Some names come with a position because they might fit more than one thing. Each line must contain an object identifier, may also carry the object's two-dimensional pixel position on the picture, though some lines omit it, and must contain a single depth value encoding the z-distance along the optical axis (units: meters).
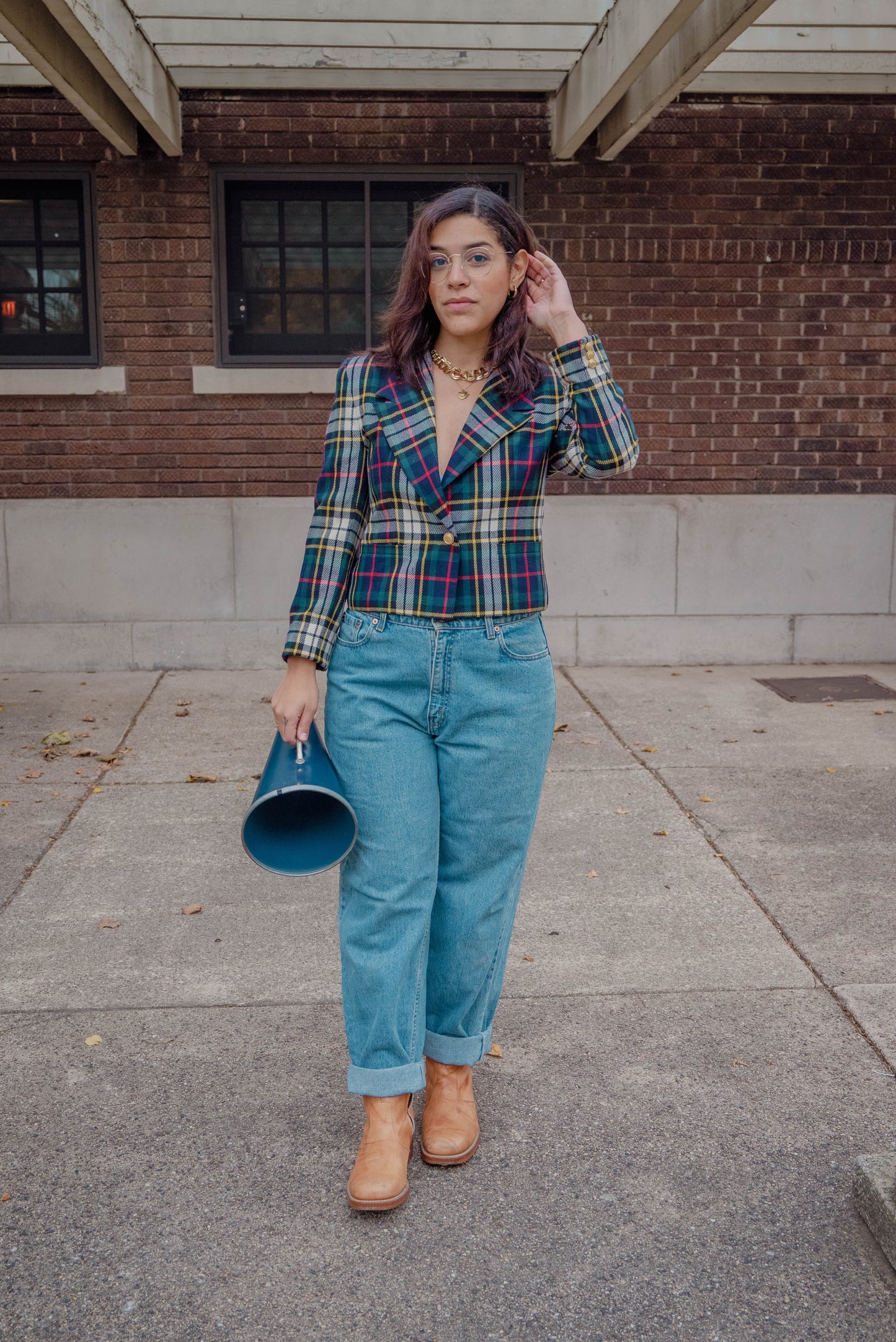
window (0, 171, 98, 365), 7.33
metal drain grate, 6.93
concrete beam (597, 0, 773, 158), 5.23
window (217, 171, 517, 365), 7.40
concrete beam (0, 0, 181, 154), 5.34
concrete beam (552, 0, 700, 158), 5.30
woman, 2.29
